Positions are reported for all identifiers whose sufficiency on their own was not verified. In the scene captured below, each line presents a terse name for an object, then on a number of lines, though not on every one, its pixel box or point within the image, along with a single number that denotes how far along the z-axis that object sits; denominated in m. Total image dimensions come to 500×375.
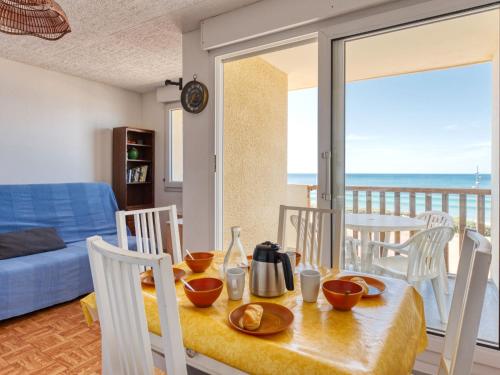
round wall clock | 2.60
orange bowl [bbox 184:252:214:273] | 1.37
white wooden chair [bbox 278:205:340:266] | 1.73
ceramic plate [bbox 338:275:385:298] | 1.12
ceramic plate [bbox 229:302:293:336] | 0.87
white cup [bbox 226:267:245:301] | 1.08
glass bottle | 1.29
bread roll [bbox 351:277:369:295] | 1.12
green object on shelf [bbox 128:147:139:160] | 4.24
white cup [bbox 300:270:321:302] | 1.07
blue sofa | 2.40
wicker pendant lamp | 1.47
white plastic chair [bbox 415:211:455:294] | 2.08
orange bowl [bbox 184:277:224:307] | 1.00
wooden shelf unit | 4.15
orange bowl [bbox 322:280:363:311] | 0.99
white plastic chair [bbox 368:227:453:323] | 2.05
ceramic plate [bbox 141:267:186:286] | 1.21
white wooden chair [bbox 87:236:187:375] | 0.70
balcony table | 2.12
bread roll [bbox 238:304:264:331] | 0.88
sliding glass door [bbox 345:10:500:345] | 1.78
